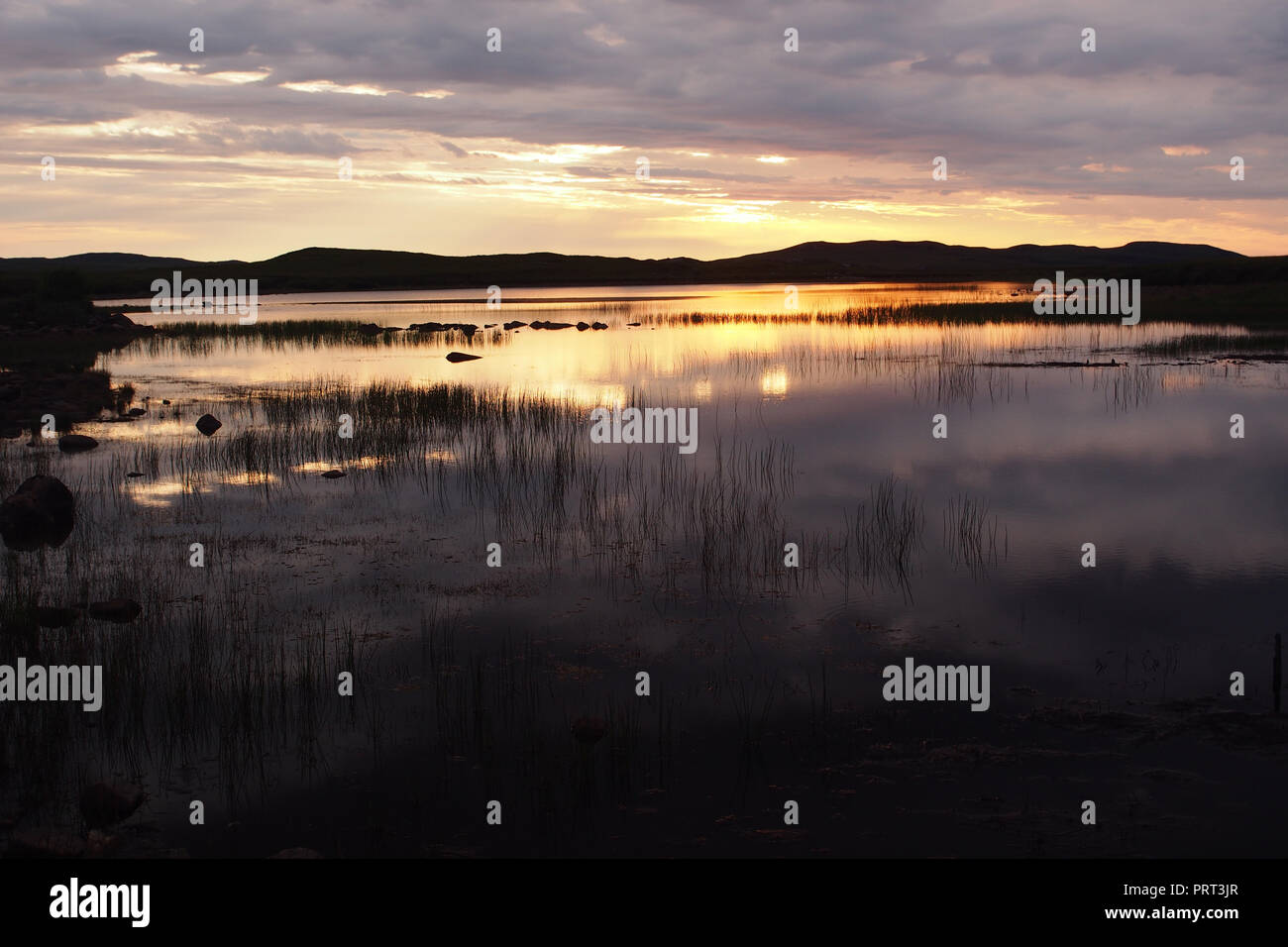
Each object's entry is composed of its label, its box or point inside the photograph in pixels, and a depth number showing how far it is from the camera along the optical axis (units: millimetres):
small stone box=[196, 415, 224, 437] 21078
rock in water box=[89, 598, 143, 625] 9977
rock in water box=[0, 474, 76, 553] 13156
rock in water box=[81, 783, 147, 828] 6512
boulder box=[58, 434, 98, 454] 19391
